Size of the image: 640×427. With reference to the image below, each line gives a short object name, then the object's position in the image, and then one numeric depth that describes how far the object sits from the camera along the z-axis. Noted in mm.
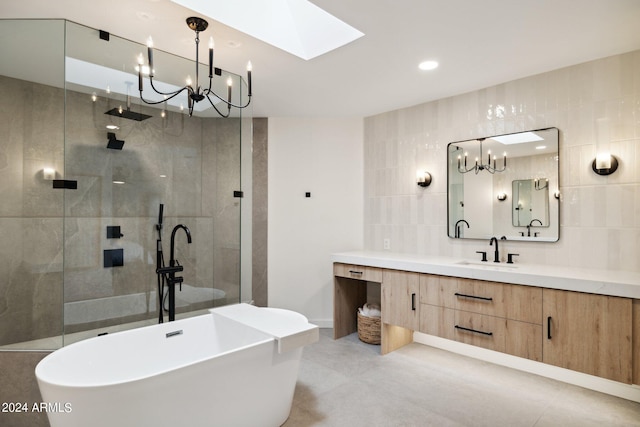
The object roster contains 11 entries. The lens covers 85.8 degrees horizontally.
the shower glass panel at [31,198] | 2687
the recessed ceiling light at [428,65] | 2668
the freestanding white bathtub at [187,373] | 1509
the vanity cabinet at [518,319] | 2086
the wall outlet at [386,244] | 3930
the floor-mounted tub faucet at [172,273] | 2682
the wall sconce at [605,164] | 2518
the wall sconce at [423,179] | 3582
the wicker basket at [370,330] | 3516
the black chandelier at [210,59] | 1763
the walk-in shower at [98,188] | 2277
